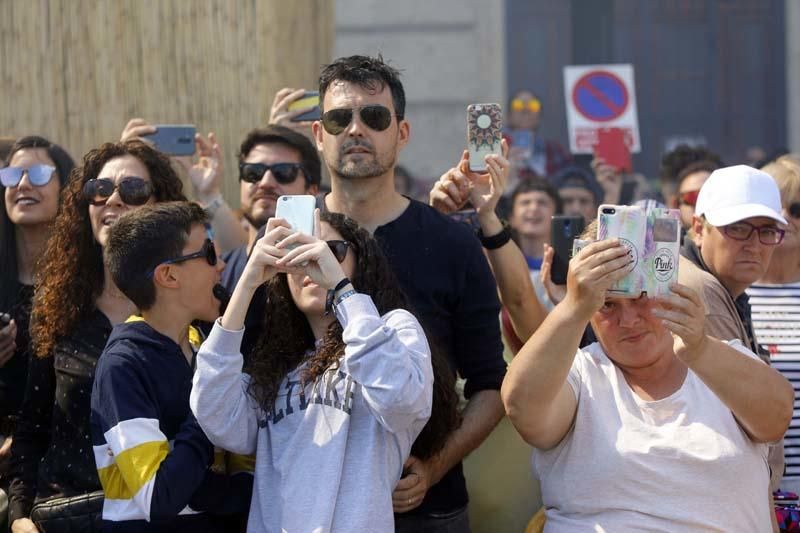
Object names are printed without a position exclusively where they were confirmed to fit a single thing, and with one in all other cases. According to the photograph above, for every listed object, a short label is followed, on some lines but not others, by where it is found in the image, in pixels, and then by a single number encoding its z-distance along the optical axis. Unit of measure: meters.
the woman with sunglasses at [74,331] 7.19
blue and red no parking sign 14.44
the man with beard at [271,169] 9.59
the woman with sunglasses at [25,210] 8.87
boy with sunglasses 6.46
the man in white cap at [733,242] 7.74
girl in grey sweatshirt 6.25
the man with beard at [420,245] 7.54
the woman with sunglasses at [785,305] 8.47
